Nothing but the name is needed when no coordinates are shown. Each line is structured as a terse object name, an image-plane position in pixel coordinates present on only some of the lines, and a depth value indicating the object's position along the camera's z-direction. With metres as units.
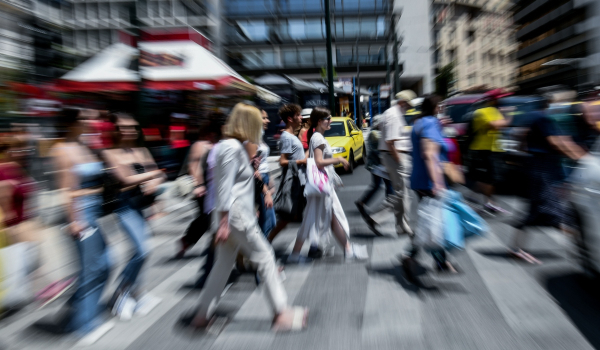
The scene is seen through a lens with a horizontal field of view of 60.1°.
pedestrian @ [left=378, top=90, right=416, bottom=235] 6.22
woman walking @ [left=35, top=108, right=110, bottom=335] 3.57
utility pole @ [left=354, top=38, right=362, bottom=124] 41.14
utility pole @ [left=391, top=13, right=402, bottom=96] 27.83
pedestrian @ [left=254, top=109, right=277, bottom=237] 4.94
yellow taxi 13.20
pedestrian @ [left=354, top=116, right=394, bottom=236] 6.72
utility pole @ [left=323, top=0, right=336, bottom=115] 16.41
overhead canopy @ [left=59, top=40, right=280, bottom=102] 12.57
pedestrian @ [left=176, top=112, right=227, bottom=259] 5.15
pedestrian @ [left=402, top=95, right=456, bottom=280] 4.44
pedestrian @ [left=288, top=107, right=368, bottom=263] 5.42
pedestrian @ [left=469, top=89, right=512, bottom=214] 7.14
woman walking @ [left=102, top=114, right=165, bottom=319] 3.98
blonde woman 3.50
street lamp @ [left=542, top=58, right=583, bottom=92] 34.94
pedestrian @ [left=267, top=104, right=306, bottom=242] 5.45
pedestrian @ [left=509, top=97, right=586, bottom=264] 4.86
